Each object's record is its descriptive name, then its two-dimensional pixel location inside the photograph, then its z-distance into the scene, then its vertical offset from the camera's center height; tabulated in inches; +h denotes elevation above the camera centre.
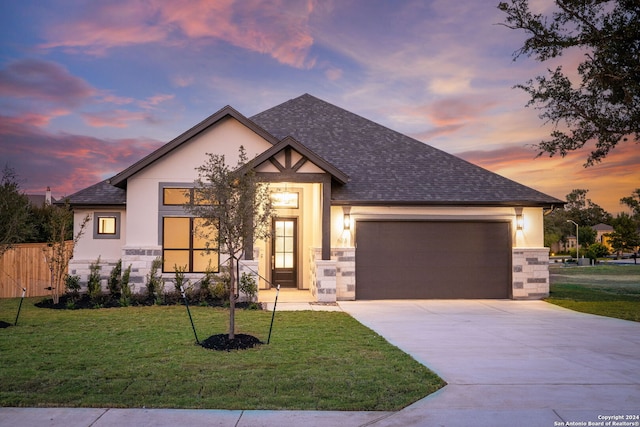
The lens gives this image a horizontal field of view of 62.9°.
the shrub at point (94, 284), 582.2 -47.1
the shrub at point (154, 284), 577.6 -46.6
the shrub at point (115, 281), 609.8 -44.9
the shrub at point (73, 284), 599.7 -47.5
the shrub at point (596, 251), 1937.1 -33.6
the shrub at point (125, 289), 550.9 -51.1
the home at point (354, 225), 608.7 +21.2
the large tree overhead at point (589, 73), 573.3 +197.4
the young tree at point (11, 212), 460.8 +27.1
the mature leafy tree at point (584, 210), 3690.9 +231.3
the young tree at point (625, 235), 2234.0 +31.5
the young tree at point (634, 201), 2237.9 +177.7
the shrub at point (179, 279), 594.2 -41.9
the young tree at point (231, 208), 349.1 +23.1
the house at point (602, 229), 3870.6 +99.5
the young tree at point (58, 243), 569.0 -0.5
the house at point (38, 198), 1874.5 +163.1
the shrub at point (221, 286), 575.8 -48.7
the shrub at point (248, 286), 566.7 -47.4
